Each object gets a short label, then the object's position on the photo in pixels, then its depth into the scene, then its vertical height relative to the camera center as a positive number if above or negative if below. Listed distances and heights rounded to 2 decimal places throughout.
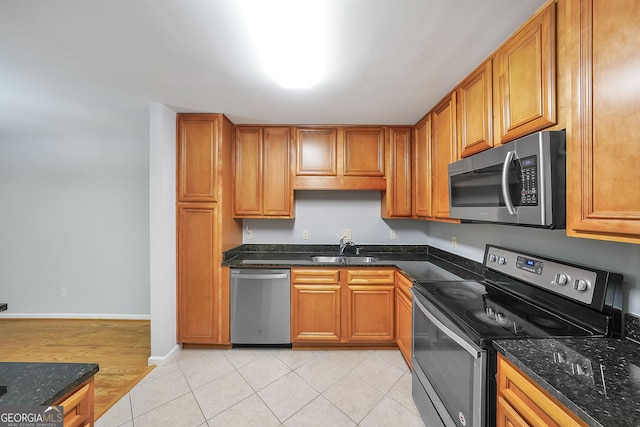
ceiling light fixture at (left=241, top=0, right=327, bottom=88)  1.10 +0.94
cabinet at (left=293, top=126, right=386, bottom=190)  2.66 +0.61
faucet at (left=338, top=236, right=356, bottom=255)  2.88 -0.38
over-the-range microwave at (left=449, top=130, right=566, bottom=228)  0.98 +0.14
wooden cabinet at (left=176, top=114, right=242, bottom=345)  2.35 -0.18
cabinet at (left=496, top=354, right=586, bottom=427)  0.71 -0.64
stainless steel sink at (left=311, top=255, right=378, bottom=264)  2.78 -0.54
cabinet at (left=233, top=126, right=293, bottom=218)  2.65 +0.46
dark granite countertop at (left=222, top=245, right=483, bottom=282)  2.06 -0.50
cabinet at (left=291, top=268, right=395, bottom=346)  2.38 -0.93
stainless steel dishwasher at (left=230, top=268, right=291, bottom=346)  2.38 -0.97
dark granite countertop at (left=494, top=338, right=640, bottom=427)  0.62 -0.51
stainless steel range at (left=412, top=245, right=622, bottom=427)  1.00 -0.51
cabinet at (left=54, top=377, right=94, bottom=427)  0.74 -0.63
